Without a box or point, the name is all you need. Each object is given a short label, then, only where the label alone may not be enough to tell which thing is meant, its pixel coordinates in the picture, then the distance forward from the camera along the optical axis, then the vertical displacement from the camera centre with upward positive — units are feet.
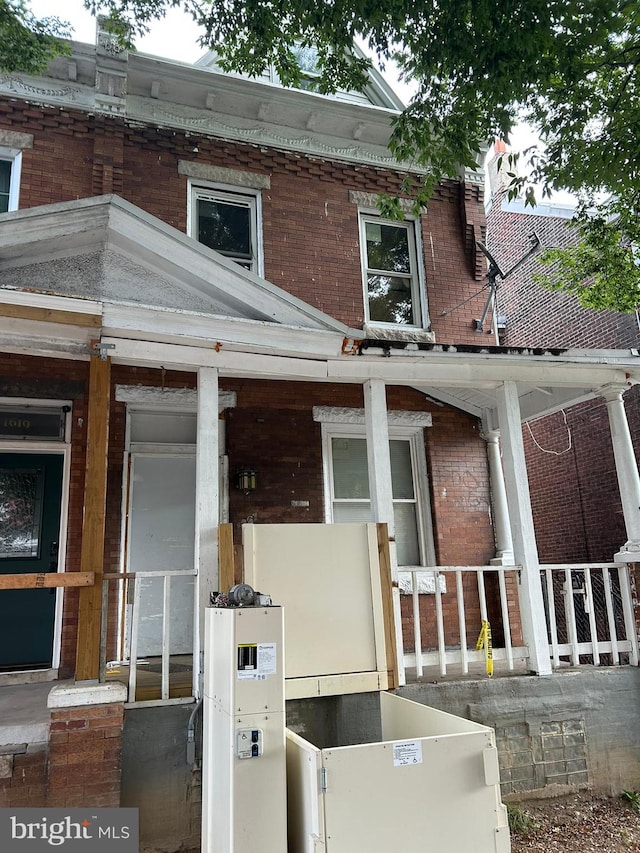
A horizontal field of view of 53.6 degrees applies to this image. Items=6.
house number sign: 21.58 +5.81
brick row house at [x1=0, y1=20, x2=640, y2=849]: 15.30 +6.47
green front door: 20.43 +1.76
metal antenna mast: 27.45 +12.83
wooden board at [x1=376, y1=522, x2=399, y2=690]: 16.63 -0.45
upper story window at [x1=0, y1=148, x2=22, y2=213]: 23.06 +15.08
